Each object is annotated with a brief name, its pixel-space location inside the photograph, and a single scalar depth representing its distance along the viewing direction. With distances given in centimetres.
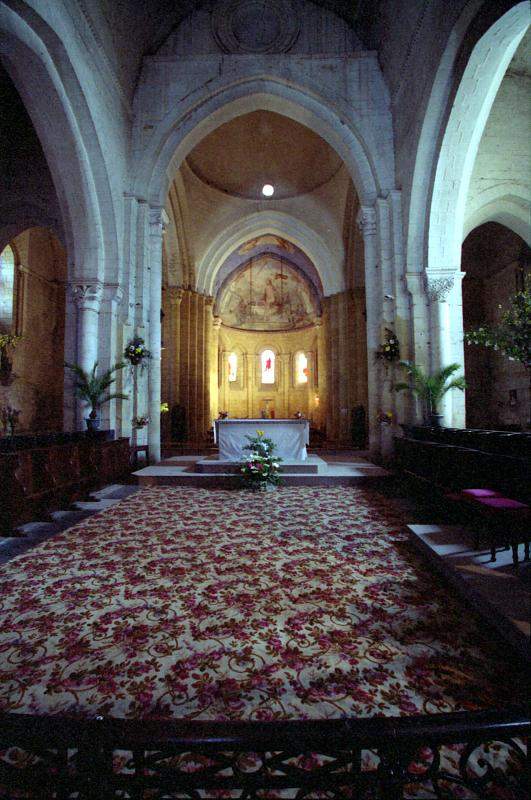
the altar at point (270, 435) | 933
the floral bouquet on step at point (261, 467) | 763
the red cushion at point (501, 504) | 325
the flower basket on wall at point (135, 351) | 984
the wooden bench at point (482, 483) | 329
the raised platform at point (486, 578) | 252
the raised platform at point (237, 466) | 852
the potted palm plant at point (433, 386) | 852
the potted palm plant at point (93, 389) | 874
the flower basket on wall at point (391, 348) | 962
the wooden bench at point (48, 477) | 487
